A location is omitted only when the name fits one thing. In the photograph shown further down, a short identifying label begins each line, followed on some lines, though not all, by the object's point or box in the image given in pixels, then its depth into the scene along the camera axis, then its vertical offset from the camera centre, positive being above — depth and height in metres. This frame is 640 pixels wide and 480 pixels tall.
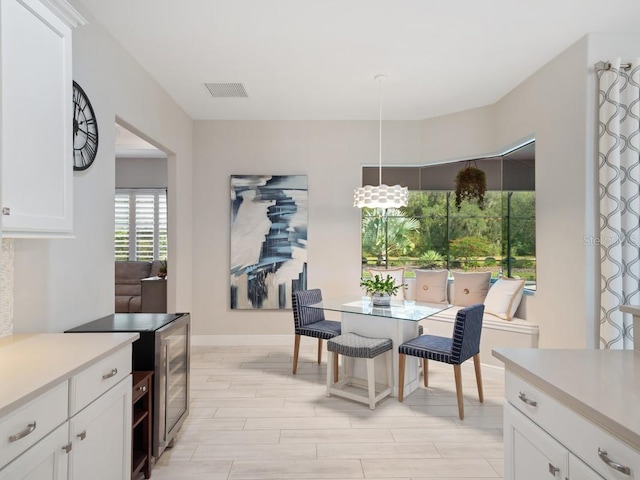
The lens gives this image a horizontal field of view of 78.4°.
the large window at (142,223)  6.79 +0.29
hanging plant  4.85 +0.69
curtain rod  2.82 +1.27
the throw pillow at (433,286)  4.84 -0.57
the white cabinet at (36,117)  1.50 +0.51
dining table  3.38 -0.76
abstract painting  5.00 +0.00
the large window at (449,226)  4.45 +0.18
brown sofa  6.09 -0.66
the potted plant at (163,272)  5.24 -0.43
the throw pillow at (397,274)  4.97 -0.43
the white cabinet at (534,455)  1.16 -0.71
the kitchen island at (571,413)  1.01 -0.52
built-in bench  3.72 -0.92
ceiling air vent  3.94 +1.56
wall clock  2.41 +0.70
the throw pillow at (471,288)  4.57 -0.56
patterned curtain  2.77 +0.25
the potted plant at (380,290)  3.65 -0.47
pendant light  3.56 +0.40
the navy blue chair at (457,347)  2.98 -0.85
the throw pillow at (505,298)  4.03 -0.60
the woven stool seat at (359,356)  3.13 -0.98
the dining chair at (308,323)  3.86 -0.87
